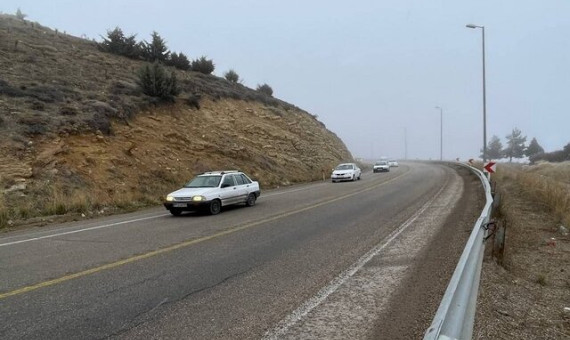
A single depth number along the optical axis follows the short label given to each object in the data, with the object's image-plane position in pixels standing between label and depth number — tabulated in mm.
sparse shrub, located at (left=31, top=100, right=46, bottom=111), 20859
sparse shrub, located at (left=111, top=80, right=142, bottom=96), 26877
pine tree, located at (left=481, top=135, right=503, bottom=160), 144375
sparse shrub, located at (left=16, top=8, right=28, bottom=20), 45312
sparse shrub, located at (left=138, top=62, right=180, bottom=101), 27922
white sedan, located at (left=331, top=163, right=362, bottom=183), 31781
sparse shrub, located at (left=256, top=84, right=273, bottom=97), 51550
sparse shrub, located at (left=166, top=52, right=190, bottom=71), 38062
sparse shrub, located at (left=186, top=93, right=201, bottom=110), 30625
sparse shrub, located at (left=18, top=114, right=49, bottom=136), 18869
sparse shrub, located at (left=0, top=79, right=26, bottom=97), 21031
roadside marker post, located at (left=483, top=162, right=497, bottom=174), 24906
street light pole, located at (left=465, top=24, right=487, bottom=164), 31125
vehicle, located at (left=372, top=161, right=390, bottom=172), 48069
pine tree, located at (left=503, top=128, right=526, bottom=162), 132500
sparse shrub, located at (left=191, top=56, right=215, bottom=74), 40438
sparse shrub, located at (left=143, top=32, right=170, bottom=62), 36844
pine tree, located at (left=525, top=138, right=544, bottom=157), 127788
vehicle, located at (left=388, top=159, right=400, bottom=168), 65538
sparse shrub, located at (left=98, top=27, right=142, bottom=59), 35312
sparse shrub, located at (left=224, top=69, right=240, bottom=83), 45625
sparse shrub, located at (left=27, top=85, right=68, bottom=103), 21859
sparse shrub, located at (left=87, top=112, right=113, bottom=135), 21453
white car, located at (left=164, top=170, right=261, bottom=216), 14164
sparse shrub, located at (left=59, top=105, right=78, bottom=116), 21406
